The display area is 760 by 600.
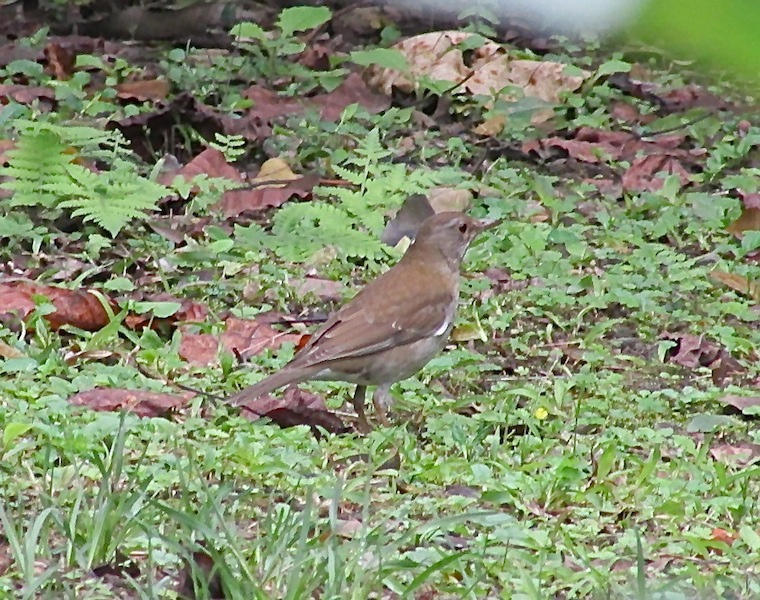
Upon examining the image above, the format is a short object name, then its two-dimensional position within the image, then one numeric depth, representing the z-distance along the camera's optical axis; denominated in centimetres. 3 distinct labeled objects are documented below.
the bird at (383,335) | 962
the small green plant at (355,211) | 1264
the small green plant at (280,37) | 1862
